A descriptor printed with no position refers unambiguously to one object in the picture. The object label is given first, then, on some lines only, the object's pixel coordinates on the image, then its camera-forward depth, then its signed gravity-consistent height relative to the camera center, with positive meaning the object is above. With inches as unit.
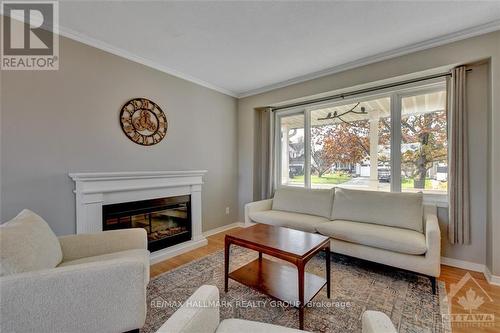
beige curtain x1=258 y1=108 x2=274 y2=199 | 159.8 +7.8
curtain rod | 107.0 +42.7
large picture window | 110.3 +13.7
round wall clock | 107.4 +22.7
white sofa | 81.5 -27.2
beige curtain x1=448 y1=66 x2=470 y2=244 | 95.1 +1.2
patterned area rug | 65.1 -45.5
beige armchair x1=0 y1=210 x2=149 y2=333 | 41.1 -24.9
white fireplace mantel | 89.0 -12.1
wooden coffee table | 65.0 -34.3
